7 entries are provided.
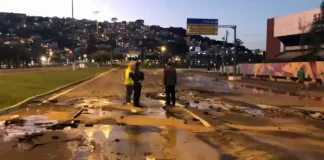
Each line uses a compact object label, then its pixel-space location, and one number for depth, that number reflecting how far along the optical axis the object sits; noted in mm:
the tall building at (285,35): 68625
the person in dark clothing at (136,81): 17312
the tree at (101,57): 150500
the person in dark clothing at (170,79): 17578
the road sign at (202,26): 55344
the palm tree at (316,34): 40781
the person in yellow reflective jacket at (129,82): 18036
